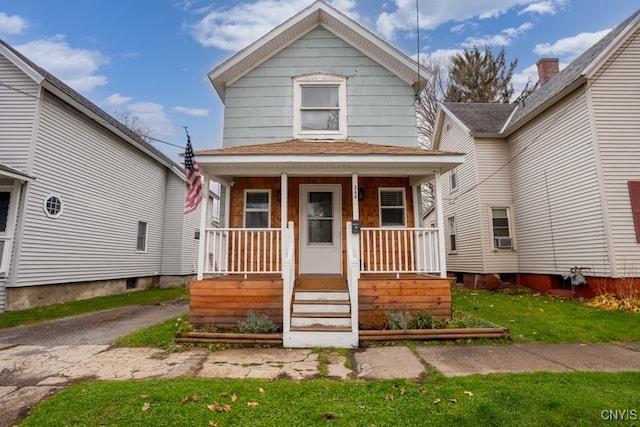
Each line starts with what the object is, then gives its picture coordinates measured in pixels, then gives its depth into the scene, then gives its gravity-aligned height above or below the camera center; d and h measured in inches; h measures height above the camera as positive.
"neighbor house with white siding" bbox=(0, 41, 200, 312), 335.9 +77.0
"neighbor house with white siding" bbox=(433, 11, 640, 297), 342.3 +95.4
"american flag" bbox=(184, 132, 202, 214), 245.3 +58.6
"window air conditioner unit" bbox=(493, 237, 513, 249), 489.1 +20.2
